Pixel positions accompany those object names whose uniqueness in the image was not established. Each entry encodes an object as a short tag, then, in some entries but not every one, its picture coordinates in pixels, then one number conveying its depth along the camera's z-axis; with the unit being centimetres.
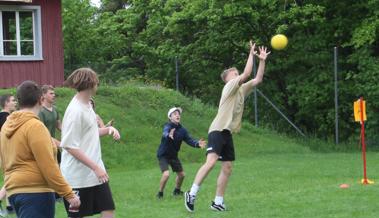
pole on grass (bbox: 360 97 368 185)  1177
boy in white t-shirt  632
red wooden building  2345
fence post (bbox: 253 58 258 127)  2450
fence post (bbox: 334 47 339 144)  2325
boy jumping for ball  938
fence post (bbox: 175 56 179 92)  2627
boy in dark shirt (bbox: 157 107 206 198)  1136
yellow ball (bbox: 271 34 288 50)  1180
